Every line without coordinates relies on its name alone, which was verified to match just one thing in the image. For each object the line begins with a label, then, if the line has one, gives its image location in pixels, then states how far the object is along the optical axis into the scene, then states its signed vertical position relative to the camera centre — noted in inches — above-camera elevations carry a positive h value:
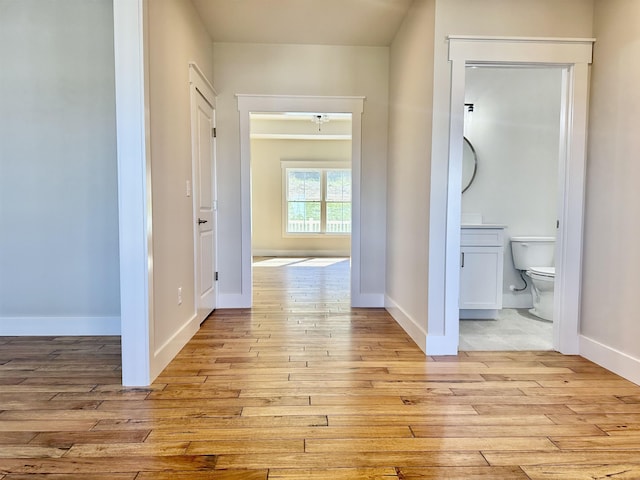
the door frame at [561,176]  99.9 +9.1
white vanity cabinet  132.9 -18.5
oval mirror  151.5 +18.3
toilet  140.1 -19.0
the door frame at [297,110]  150.1 +22.5
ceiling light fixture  280.9 +66.0
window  344.5 +9.3
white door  126.4 +1.5
